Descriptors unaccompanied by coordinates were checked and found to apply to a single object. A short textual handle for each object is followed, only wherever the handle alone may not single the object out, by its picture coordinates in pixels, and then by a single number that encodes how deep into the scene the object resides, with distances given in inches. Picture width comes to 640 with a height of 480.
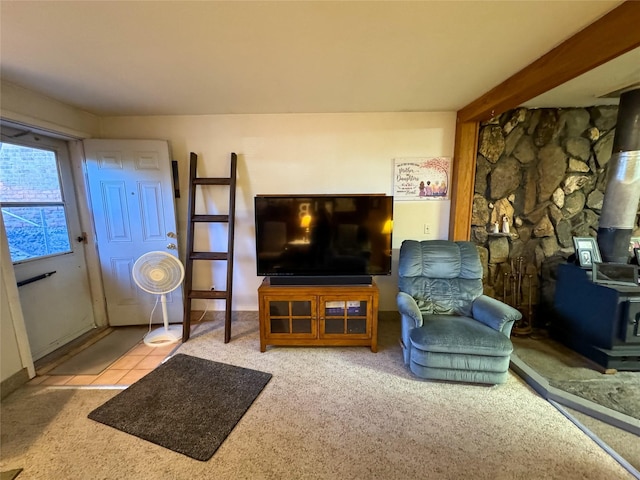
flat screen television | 98.4
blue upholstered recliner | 77.0
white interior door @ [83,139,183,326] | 106.7
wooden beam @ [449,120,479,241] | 106.2
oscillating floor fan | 102.5
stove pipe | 88.0
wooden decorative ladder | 106.3
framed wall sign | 111.3
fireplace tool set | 113.7
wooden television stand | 95.7
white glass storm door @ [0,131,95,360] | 86.6
